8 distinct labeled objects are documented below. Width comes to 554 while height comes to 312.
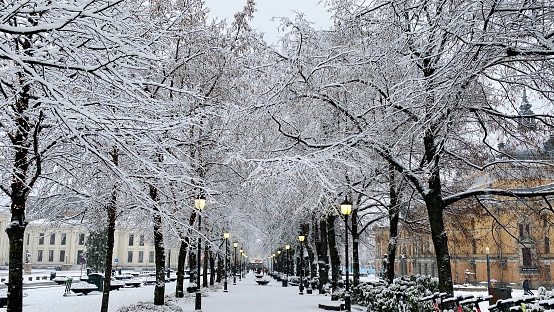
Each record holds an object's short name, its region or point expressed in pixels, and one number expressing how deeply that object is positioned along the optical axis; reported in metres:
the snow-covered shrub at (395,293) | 15.06
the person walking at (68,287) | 32.17
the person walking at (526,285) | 35.98
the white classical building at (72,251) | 108.06
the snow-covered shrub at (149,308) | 18.10
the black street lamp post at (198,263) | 18.02
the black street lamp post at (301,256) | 33.19
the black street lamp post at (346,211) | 17.69
